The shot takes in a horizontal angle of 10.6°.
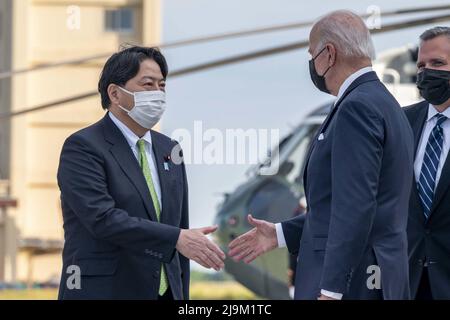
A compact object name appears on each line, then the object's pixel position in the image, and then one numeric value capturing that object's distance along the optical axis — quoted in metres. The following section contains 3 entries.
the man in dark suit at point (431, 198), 10.20
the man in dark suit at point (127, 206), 9.54
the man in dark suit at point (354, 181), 8.40
